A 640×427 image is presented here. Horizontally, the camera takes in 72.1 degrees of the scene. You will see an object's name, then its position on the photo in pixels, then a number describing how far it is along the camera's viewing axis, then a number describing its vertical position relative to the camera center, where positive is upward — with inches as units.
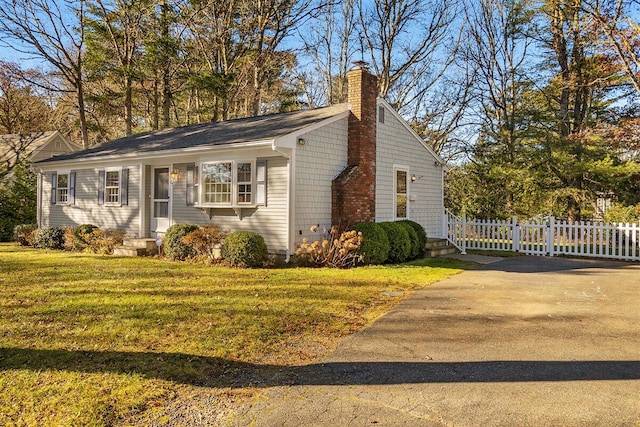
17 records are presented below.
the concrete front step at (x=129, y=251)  486.3 -38.5
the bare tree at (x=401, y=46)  868.0 +356.7
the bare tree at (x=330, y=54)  933.8 +366.3
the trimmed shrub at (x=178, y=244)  443.8 -27.5
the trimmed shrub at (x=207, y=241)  426.3 -23.4
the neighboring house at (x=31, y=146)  911.0 +153.0
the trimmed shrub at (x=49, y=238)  563.5 -29.1
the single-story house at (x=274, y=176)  421.1 +46.8
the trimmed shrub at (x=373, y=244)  422.0 -24.3
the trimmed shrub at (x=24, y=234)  606.9 -26.1
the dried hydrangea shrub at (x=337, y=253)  403.9 -32.4
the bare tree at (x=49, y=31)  757.9 +330.1
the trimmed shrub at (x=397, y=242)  448.8 -23.9
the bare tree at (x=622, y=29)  570.9 +253.5
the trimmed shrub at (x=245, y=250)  393.1 -29.4
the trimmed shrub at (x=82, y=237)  531.5 -25.7
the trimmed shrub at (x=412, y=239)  479.8 -21.7
